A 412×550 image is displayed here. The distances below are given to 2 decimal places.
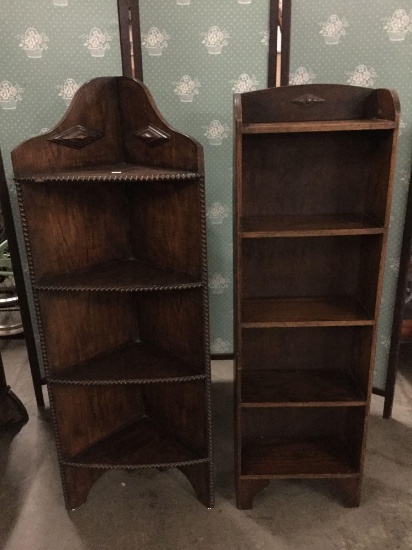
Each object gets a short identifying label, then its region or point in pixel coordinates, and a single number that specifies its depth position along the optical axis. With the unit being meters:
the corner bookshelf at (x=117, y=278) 1.70
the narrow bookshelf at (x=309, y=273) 1.69
